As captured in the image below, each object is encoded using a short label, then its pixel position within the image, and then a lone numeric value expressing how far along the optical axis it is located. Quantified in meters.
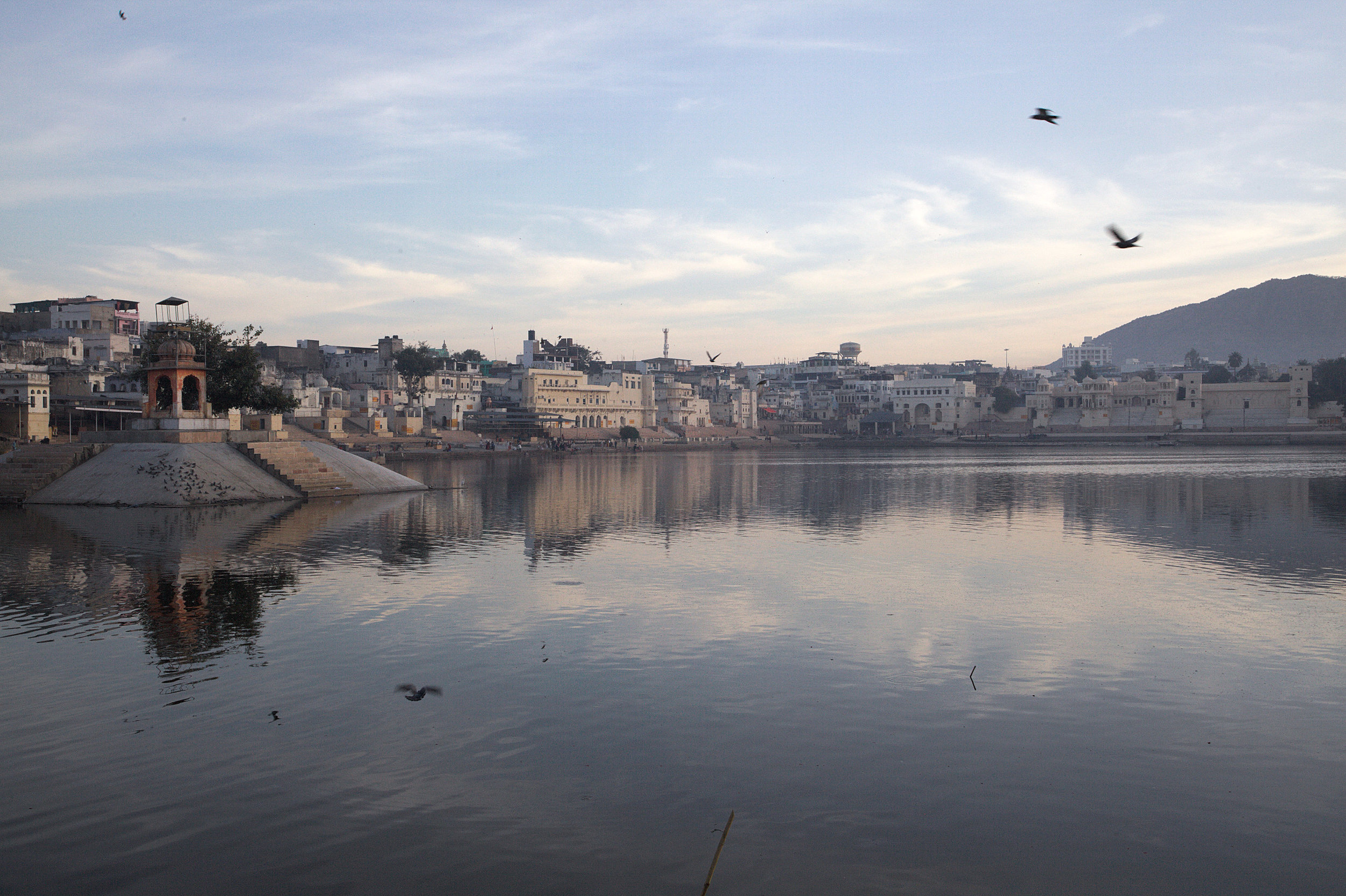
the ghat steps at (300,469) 38.81
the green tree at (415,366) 86.88
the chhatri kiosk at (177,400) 37.53
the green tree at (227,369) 43.59
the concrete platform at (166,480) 34.47
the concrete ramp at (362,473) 41.72
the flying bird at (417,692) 11.38
